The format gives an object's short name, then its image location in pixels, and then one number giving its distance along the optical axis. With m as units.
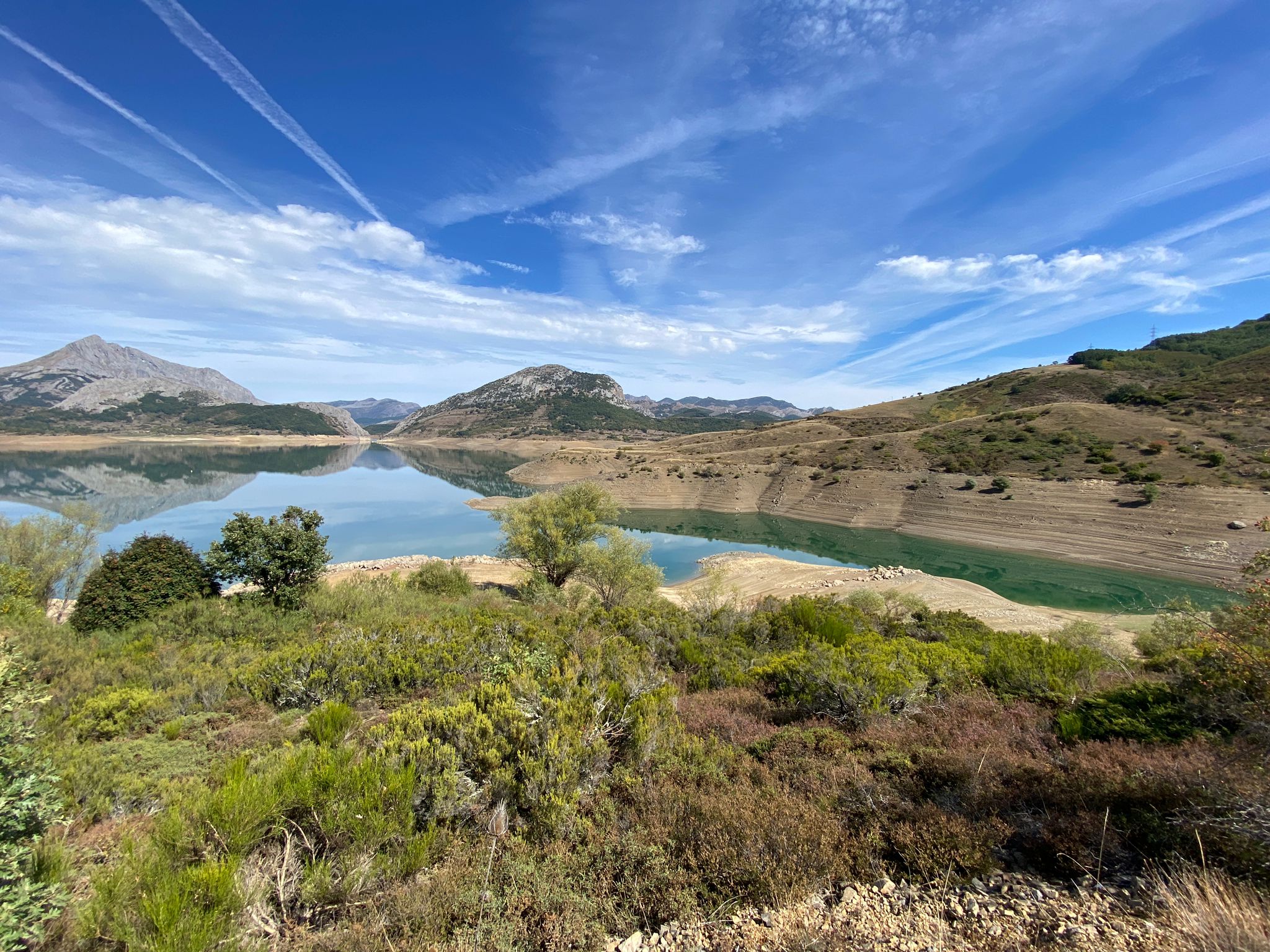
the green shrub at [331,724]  6.09
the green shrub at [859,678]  7.73
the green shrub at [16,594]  12.07
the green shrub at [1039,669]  8.39
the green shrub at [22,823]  2.93
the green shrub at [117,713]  6.79
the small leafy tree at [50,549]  18.31
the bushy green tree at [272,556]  15.07
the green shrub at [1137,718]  5.92
